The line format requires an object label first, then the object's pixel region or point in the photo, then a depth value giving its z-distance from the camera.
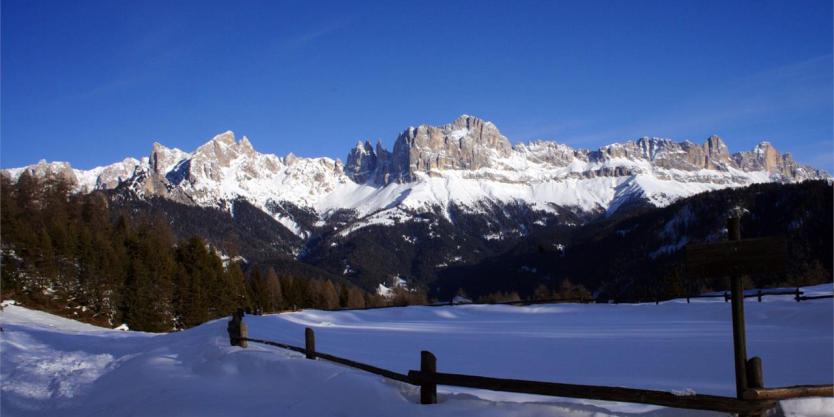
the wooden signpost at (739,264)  5.91
